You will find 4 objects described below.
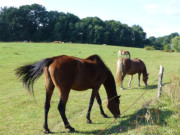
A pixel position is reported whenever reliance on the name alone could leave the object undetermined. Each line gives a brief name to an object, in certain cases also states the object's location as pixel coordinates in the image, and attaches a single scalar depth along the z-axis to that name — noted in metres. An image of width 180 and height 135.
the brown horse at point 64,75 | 4.93
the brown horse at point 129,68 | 10.66
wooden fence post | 7.57
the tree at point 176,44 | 67.64
